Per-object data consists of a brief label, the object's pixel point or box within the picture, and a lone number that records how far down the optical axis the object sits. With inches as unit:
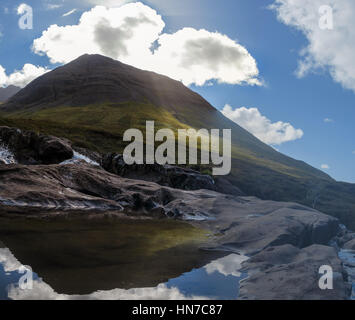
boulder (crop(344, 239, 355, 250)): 760.6
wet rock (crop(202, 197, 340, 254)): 663.3
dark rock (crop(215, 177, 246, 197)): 2138.4
